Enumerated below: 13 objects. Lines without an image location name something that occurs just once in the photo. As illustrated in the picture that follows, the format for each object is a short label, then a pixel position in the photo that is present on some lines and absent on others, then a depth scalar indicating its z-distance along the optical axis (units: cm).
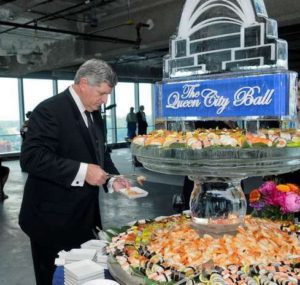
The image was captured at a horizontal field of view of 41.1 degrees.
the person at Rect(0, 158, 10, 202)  612
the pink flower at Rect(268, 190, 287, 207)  150
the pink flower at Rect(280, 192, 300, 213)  146
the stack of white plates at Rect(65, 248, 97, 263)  137
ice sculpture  111
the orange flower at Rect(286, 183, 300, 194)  153
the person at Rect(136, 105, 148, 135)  1118
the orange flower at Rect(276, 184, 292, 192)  152
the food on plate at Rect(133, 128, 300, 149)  102
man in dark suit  163
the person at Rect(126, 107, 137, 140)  1362
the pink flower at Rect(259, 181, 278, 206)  156
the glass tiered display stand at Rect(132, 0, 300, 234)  102
